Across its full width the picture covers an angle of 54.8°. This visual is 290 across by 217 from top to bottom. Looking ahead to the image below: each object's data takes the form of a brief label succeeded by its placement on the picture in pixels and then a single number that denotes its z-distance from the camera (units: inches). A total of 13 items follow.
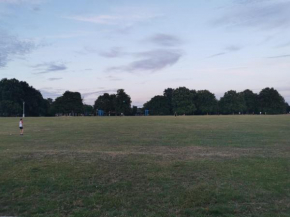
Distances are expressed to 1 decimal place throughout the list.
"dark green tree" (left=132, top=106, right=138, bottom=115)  5880.9
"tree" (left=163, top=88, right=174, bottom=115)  5574.8
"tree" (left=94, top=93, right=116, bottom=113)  5517.7
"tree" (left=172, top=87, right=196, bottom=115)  5083.7
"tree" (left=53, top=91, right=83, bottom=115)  5083.7
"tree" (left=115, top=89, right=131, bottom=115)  5388.8
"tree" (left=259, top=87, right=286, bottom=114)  5187.0
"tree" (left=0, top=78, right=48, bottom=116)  3873.5
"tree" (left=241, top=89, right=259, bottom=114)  5423.2
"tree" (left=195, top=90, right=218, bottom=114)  5187.0
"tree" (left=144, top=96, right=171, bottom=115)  5590.6
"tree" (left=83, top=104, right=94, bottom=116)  6156.5
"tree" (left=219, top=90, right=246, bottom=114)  5142.7
